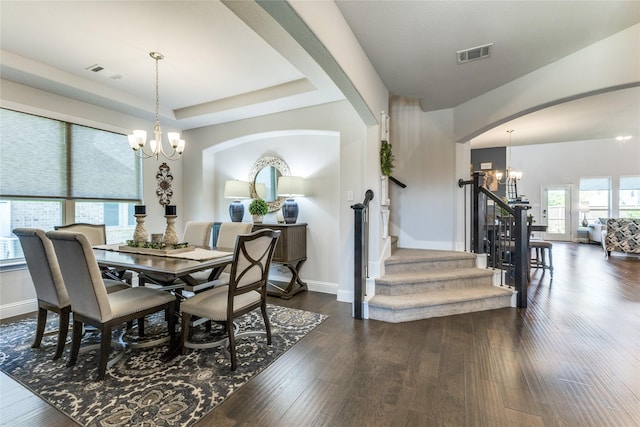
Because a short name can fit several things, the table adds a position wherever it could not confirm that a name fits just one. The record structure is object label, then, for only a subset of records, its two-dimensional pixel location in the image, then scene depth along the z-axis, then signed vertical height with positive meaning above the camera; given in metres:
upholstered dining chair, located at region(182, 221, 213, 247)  3.40 -0.28
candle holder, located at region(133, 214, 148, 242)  2.94 -0.23
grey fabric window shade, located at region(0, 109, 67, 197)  3.14 +0.65
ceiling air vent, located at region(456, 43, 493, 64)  2.71 +1.56
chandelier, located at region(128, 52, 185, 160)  2.90 +0.76
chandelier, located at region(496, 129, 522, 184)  7.00 +0.87
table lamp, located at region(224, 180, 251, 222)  4.38 +0.25
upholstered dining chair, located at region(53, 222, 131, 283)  3.17 -0.30
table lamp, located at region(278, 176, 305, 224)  3.93 +0.26
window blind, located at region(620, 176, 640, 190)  8.85 +0.86
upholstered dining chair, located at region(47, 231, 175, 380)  1.85 -0.61
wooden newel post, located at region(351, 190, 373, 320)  3.05 -0.55
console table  3.75 -0.60
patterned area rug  1.62 -1.16
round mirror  4.41 +0.52
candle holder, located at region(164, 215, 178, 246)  2.79 -0.26
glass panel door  9.69 -0.04
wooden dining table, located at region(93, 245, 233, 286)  2.05 -0.42
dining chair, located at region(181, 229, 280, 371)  2.07 -0.68
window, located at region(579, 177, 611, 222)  9.19 +0.41
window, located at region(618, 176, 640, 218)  8.86 +0.40
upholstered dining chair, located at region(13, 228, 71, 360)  2.11 -0.50
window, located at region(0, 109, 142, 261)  3.20 +0.43
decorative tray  2.62 -0.39
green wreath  3.50 +0.65
